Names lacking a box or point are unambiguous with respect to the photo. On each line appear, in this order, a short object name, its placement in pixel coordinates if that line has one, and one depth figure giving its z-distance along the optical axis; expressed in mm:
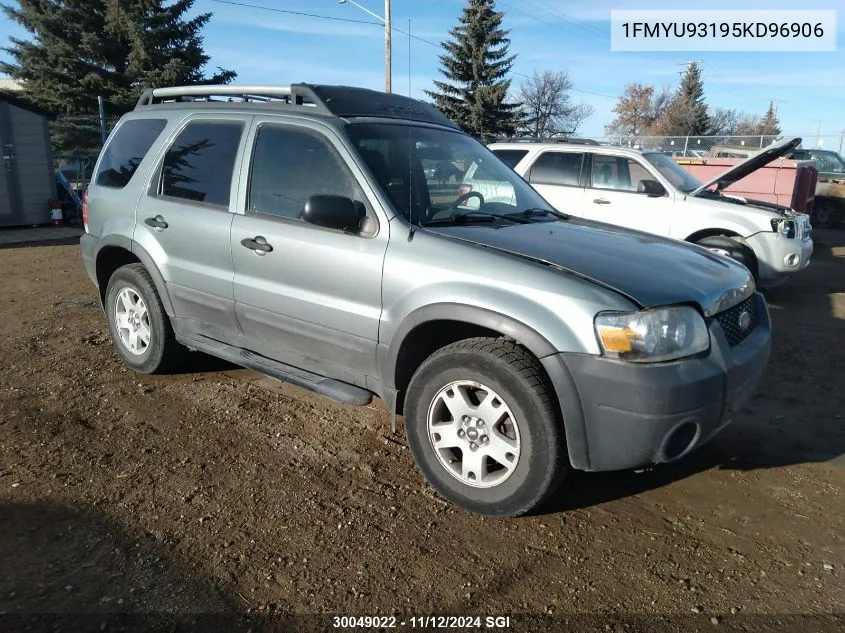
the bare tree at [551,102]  52969
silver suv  2850
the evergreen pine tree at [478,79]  33891
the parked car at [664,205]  7938
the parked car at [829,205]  17312
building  13461
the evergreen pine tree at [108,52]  27281
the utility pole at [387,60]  18828
